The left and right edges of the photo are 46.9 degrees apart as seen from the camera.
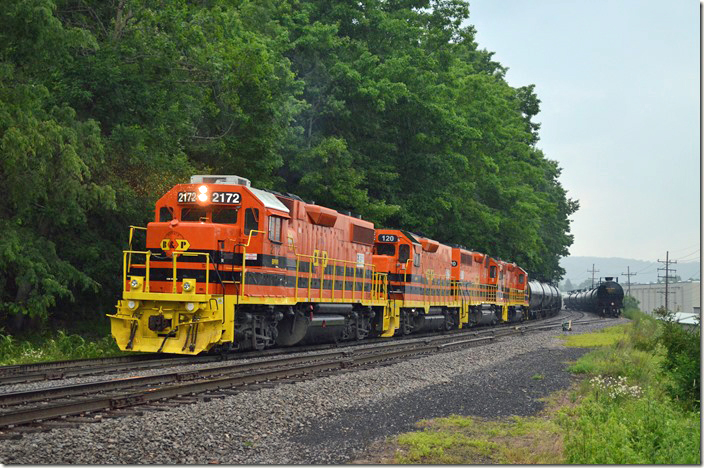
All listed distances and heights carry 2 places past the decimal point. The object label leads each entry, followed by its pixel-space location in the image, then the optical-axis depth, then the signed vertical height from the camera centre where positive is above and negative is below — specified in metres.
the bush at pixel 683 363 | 13.23 -1.21
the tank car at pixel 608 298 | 67.12 -0.48
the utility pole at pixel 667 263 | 94.28 +3.73
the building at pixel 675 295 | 108.00 -0.11
